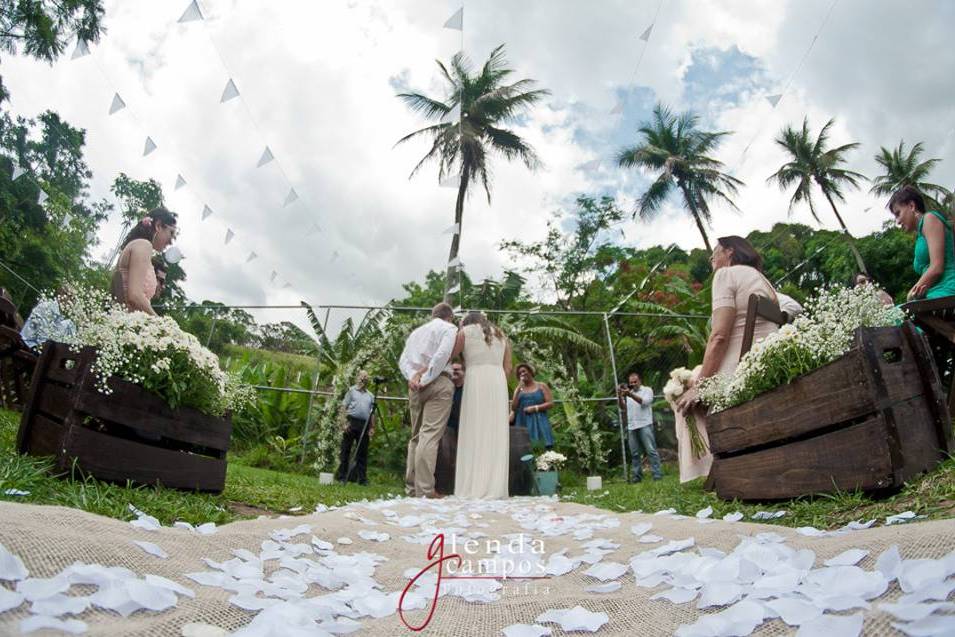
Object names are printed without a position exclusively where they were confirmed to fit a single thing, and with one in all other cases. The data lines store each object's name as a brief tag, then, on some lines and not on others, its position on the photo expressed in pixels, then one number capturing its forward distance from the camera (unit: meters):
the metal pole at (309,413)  8.05
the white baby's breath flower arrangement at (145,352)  2.81
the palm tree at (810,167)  24.84
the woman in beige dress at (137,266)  3.50
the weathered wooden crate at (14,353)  4.38
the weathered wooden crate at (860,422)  2.25
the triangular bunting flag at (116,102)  5.71
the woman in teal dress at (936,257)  3.06
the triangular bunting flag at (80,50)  5.39
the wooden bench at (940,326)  2.81
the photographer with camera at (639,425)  7.68
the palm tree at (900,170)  20.66
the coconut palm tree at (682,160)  24.12
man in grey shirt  7.46
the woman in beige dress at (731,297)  3.51
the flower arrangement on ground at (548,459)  6.84
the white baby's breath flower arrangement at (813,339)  2.58
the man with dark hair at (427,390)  5.48
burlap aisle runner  1.28
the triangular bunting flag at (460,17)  4.96
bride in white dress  5.70
